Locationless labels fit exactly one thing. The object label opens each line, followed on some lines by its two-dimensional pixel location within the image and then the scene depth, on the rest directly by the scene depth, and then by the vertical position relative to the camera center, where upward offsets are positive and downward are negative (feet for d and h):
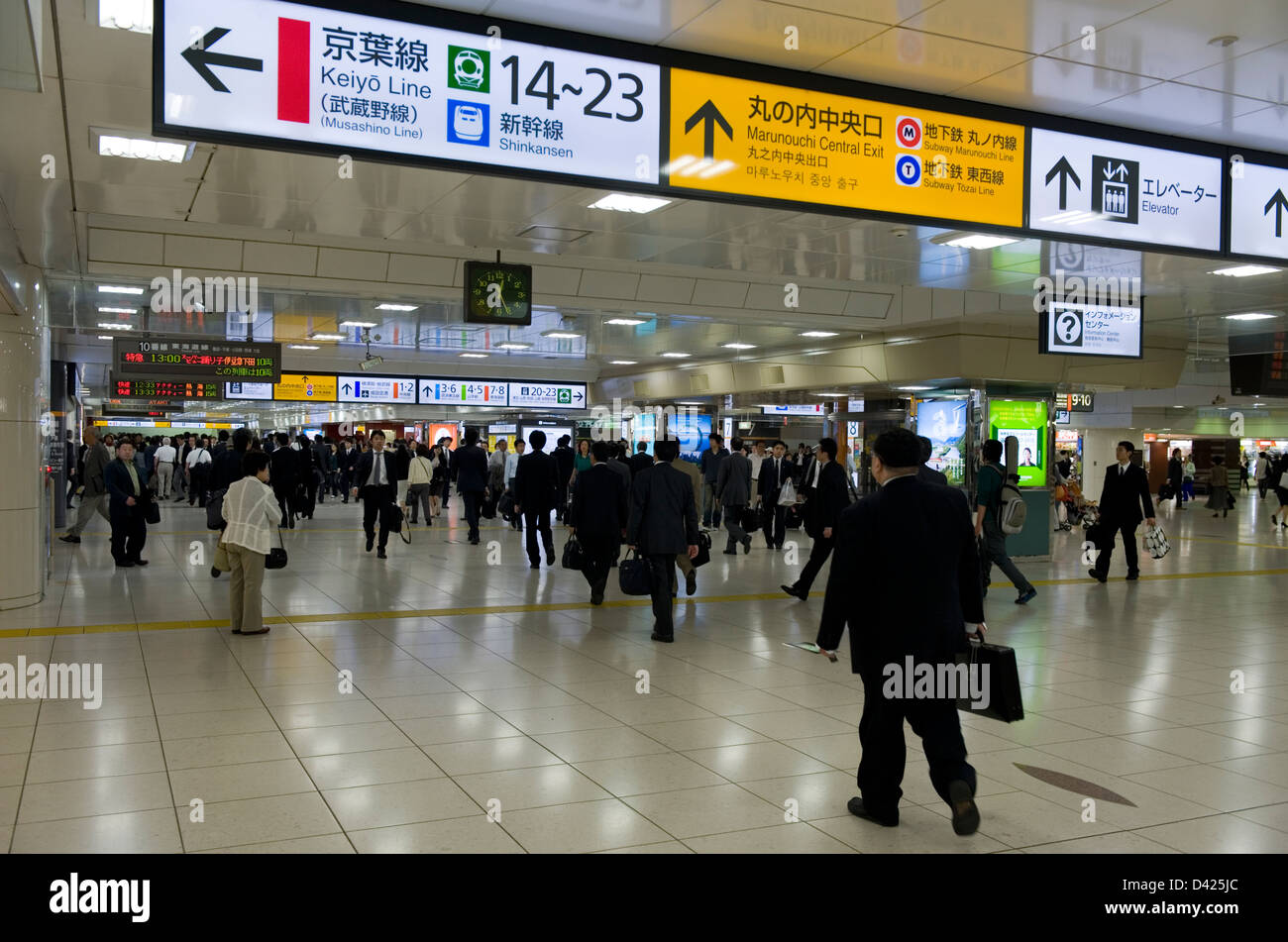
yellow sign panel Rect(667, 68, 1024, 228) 15.47 +4.75
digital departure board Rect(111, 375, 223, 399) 52.65 +2.89
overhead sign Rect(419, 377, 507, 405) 71.36 +3.76
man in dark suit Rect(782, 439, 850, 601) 32.30 -1.91
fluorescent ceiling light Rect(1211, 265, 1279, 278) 28.40 +5.05
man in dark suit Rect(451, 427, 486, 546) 52.24 -1.62
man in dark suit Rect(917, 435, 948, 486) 25.59 -0.66
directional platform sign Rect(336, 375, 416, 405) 68.90 +3.75
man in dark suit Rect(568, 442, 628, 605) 30.99 -1.90
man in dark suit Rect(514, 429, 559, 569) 39.42 -1.55
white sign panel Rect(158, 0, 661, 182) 12.41 +4.69
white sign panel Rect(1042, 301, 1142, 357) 31.32 +3.71
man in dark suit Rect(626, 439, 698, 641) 26.94 -1.81
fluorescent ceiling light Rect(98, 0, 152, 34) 13.16 +5.59
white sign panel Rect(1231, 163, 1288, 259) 19.90 +4.69
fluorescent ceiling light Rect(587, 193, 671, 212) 21.50 +5.19
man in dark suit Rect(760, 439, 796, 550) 50.57 -1.97
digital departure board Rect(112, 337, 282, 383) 48.65 +4.12
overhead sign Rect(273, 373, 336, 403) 68.08 +3.67
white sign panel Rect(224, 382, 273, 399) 65.66 +3.53
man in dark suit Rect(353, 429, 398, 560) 45.80 -1.72
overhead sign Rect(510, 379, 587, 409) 75.61 +3.82
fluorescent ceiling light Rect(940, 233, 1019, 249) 23.97 +4.93
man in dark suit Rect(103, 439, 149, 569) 40.70 -2.67
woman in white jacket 26.32 -2.53
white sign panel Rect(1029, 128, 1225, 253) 18.13 +4.72
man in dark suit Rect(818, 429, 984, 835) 12.89 -2.09
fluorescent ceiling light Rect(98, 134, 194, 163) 18.88 +5.53
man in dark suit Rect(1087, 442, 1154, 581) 39.29 -2.10
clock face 27.89 +4.17
